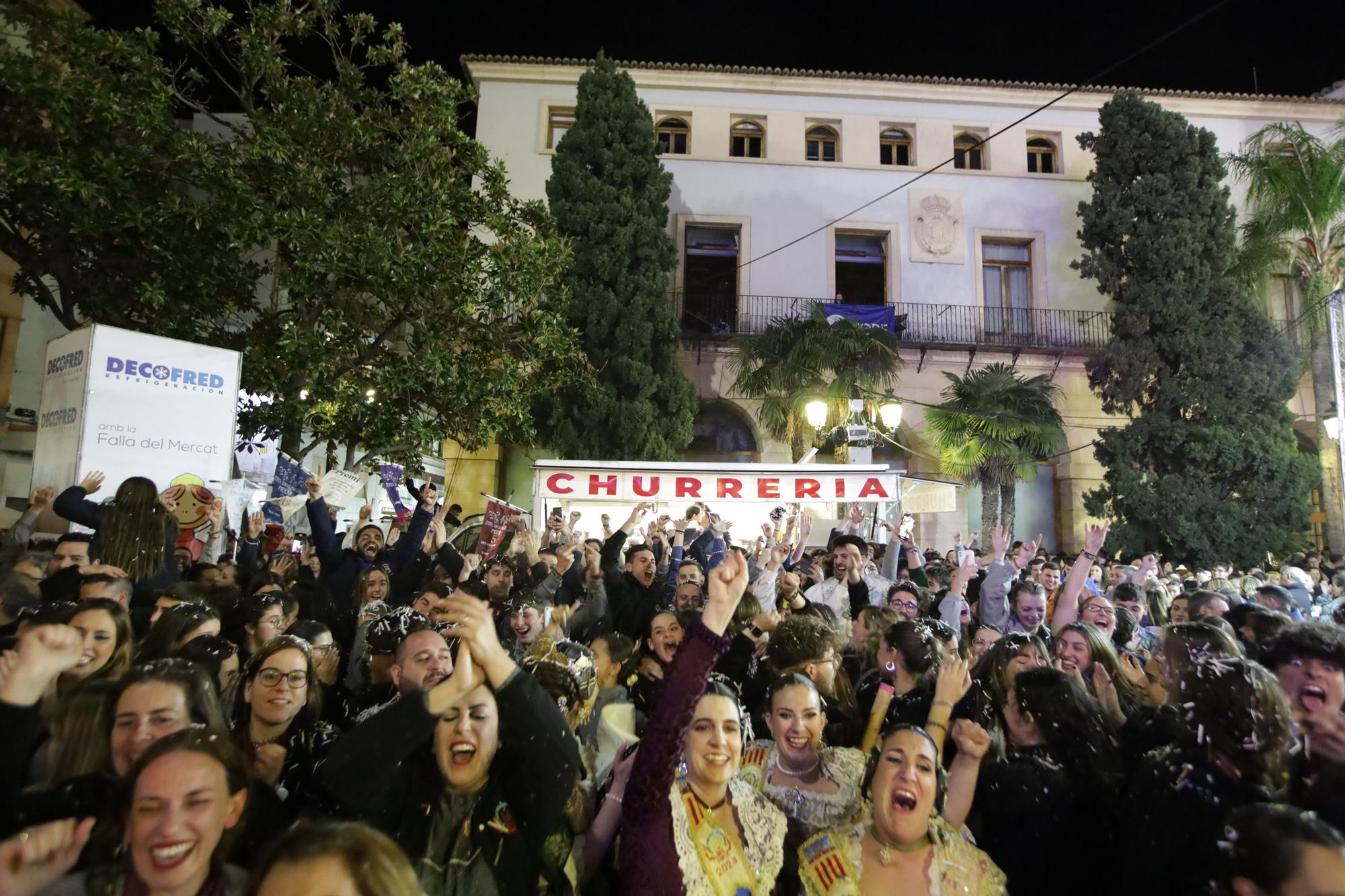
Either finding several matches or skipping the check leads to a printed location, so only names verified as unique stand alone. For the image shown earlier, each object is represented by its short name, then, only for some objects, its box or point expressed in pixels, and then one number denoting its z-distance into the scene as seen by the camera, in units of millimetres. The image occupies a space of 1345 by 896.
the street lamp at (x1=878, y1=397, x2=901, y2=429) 13391
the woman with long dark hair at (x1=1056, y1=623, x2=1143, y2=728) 3699
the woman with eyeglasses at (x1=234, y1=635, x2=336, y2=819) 2754
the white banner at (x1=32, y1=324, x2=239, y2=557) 6332
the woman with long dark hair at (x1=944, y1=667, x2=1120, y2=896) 2646
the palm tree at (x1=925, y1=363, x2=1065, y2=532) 17266
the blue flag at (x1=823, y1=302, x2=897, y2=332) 20953
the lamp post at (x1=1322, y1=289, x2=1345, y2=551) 12141
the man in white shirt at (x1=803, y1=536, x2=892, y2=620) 6359
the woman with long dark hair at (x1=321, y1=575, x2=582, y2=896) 2182
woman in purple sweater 2459
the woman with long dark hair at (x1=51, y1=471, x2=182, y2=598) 4992
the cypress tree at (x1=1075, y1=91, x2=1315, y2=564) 17797
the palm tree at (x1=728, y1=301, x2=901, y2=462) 18062
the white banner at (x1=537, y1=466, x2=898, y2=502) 10805
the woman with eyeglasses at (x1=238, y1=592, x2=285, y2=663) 4051
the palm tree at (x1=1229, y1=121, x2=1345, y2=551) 17797
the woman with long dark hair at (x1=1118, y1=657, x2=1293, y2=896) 2258
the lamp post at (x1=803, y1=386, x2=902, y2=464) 13266
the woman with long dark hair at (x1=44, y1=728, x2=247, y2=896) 1877
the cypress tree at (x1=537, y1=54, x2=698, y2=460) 18578
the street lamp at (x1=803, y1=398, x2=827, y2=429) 13703
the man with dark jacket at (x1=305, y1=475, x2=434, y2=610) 6215
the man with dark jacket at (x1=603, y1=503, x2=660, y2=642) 5980
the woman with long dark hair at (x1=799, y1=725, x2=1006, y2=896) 2504
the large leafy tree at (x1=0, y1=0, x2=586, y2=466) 9852
